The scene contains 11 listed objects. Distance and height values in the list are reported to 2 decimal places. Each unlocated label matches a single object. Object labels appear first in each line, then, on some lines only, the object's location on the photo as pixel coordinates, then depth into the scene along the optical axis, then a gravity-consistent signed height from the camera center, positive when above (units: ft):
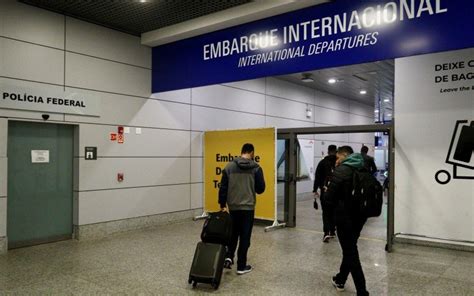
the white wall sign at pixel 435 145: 17.11 +0.40
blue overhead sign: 12.67 +4.53
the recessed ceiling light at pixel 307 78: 30.73 +6.25
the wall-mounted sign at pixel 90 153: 19.37 -0.13
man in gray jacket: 13.78 -1.57
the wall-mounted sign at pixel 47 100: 16.65 +2.36
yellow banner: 22.50 -0.30
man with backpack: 11.21 -1.81
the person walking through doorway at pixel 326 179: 19.02 -1.40
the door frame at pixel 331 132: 17.53 -0.27
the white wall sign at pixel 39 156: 17.92 -0.29
